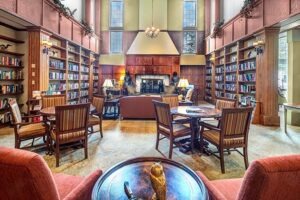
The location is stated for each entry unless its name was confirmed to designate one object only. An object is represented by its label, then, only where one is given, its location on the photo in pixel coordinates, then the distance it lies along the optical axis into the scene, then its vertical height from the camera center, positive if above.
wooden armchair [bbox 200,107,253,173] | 2.20 -0.49
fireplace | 9.01 +0.71
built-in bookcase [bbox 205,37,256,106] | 5.18 +0.87
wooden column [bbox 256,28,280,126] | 4.31 +0.49
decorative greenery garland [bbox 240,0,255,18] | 4.65 +2.52
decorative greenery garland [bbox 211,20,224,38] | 6.89 +2.82
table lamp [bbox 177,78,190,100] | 5.56 +0.41
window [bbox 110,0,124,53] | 9.17 +4.06
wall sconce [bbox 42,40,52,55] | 4.40 +1.34
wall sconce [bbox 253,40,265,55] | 4.37 +1.35
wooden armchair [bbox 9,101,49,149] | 2.51 -0.55
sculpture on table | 0.82 -0.44
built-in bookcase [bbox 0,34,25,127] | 4.13 +0.53
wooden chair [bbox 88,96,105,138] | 3.41 -0.31
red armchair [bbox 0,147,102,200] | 0.80 -0.41
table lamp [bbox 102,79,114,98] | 6.47 +0.43
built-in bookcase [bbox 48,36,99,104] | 5.32 +0.92
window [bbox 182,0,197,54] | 9.14 +3.78
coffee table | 0.95 -0.56
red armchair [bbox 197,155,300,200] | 0.78 -0.40
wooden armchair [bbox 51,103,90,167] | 2.32 -0.44
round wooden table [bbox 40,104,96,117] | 2.59 -0.28
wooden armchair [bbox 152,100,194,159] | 2.58 -0.53
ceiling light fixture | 7.61 +2.97
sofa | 4.96 -0.37
